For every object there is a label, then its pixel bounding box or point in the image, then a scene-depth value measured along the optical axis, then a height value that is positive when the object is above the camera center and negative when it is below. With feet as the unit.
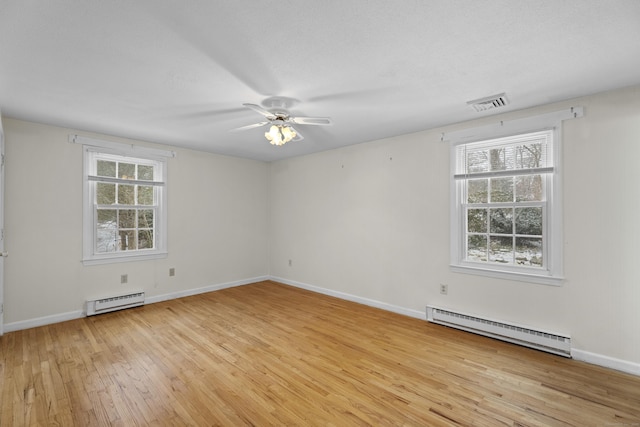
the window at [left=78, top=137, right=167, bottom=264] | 13.24 +0.42
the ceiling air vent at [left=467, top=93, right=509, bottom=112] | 9.20 +3.67
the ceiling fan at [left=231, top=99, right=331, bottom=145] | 9.36 +3.08
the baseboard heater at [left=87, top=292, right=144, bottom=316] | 12.91 -4.04
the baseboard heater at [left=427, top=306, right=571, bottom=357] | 9.39 -4.12
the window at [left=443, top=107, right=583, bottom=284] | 9.77 +0.56
